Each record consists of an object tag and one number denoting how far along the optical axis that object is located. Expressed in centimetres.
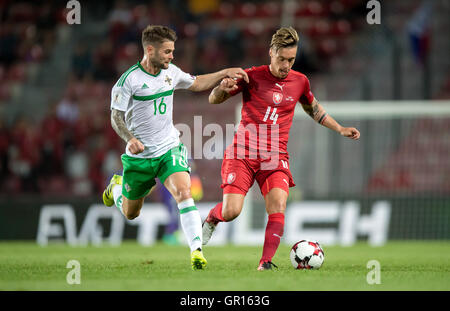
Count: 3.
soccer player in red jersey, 1498
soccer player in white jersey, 1431
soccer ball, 1446
